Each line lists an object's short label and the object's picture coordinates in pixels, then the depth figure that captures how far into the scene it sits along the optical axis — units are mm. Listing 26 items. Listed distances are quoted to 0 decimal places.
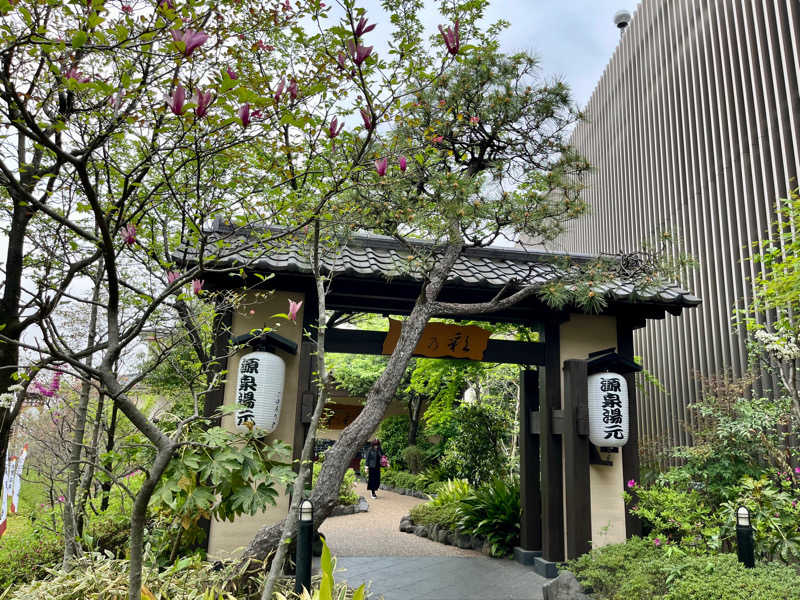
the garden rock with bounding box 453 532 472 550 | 7367
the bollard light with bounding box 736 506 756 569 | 3801
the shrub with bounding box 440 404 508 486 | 8953
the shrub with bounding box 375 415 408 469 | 15625
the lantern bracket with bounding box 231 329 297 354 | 5082
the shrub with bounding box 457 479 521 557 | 6750
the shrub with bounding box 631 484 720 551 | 4754
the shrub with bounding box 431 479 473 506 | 8656
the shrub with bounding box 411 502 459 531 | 7957
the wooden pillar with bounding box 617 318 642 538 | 5797
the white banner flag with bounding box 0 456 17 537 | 4969
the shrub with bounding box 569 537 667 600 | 4016
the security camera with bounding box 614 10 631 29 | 12047
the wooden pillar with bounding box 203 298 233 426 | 5027
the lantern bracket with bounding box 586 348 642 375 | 5825
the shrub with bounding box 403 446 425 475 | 14266
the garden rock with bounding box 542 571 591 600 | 4336
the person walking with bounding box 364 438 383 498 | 12891
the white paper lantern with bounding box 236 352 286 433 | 4918
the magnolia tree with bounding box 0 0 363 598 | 1975
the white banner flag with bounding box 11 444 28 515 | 5044
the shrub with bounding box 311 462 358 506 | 10900
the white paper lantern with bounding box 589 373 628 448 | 5605
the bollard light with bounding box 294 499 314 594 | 3266
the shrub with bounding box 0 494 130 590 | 4395
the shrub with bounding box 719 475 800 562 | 4508
